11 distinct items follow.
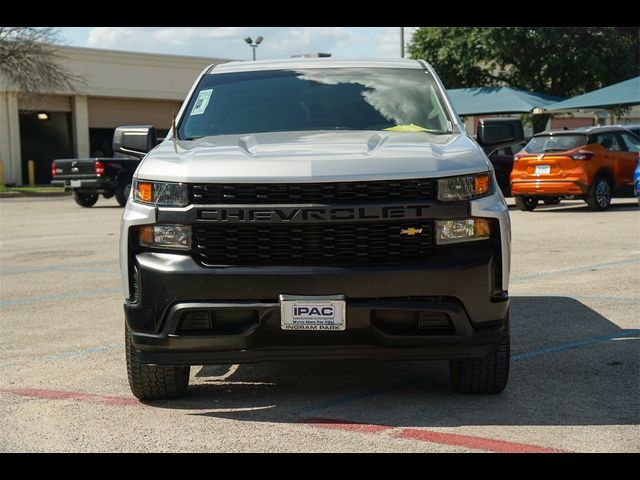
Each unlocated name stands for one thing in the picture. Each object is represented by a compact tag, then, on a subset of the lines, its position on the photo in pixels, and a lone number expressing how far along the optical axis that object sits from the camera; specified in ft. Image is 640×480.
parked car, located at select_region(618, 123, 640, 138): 69.12
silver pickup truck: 16.08
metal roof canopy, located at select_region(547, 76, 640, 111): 93.81
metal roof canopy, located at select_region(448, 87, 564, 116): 98.99
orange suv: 63.00
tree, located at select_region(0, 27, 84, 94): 121.70
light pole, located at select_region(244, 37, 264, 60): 157.89
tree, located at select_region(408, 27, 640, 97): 136.67
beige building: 142.10
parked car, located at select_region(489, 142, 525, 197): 78.79
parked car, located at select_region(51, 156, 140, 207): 81.00
